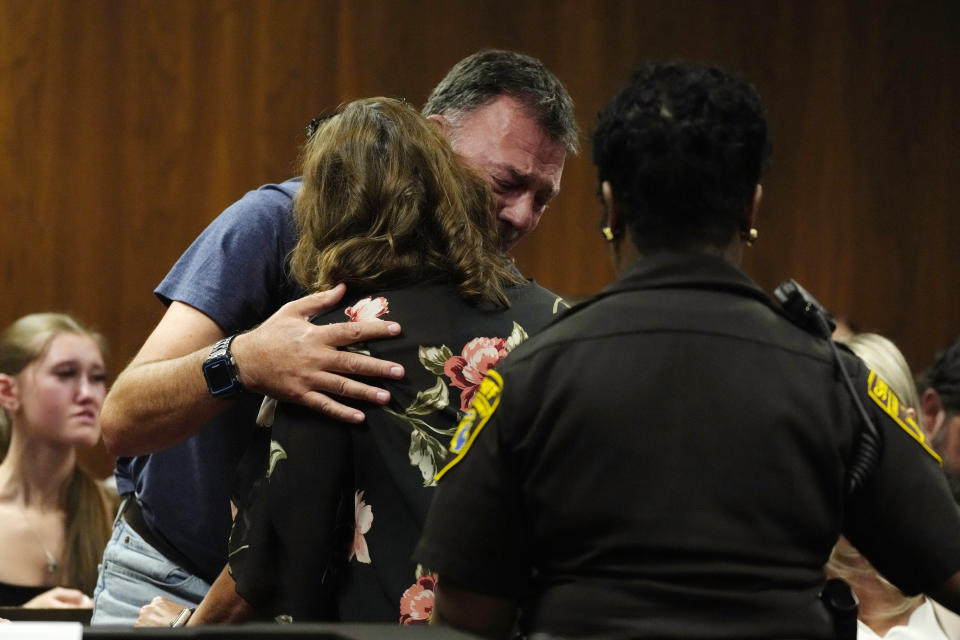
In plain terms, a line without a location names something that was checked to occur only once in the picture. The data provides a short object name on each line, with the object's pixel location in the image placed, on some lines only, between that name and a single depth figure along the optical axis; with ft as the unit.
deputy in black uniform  18.22
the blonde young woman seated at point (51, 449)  36.17
